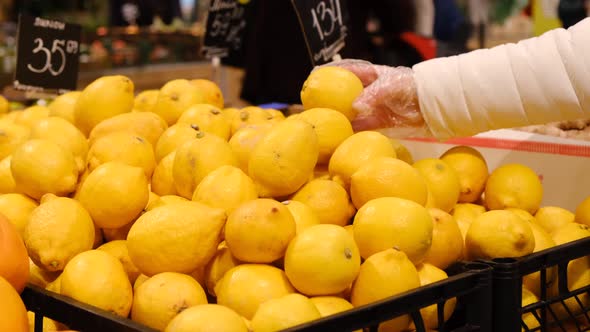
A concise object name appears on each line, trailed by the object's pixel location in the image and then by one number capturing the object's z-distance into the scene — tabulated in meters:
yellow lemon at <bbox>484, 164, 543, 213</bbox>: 1.33
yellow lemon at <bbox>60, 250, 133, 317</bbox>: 0.98
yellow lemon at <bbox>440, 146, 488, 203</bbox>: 1.38
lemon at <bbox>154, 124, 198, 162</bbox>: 1.36
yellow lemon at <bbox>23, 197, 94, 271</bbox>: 1.09
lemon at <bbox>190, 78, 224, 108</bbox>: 1.72
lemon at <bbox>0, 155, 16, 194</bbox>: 1.35
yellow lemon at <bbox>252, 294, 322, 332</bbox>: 0.85
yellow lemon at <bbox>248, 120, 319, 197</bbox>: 1.15
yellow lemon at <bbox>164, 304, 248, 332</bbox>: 0.83
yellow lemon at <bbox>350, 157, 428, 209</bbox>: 1.13
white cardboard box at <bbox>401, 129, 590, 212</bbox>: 1.71
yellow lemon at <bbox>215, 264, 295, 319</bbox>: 0.96
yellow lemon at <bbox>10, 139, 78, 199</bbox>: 1.24
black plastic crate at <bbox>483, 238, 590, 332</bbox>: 0.97
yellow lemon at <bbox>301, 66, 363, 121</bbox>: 1.41
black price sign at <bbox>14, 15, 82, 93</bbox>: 2.22
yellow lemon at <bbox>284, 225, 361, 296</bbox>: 0.95
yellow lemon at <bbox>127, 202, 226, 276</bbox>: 1.02
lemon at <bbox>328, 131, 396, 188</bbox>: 1.21
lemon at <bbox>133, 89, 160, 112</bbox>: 1.71
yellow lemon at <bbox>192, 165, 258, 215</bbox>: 1.11
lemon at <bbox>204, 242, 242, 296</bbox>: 1.05
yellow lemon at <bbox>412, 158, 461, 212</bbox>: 1.26
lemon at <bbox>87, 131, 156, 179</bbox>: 1.31
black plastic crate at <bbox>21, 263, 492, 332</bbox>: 0.81
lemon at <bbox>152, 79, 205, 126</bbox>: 1.60
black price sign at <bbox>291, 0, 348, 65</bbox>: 2.10
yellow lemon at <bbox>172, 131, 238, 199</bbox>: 1.21
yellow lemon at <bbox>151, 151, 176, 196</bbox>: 1.31
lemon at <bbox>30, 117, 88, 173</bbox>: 1.39
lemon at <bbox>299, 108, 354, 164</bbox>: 1.30
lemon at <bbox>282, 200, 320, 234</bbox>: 1.07
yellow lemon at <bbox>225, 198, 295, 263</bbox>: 0.99
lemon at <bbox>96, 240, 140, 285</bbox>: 1.11
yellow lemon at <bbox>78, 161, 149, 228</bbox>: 1.15
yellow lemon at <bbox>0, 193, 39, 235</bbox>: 1.22
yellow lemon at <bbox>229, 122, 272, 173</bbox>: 1.29
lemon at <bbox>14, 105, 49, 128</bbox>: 1.71
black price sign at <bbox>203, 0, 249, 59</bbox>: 2.87
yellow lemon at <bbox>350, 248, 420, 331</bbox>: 0.95
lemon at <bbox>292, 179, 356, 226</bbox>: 1.15
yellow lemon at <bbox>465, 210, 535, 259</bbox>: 1.07
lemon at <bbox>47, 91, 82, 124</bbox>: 1.67
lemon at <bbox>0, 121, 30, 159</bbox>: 1.52
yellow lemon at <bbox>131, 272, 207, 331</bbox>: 0.95
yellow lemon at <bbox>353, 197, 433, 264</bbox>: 1.02
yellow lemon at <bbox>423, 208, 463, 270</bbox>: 1.11
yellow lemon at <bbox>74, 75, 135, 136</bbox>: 1.55
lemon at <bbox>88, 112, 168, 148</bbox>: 1.45
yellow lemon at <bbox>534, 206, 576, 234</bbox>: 1.33
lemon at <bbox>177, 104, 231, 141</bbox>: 1.44
